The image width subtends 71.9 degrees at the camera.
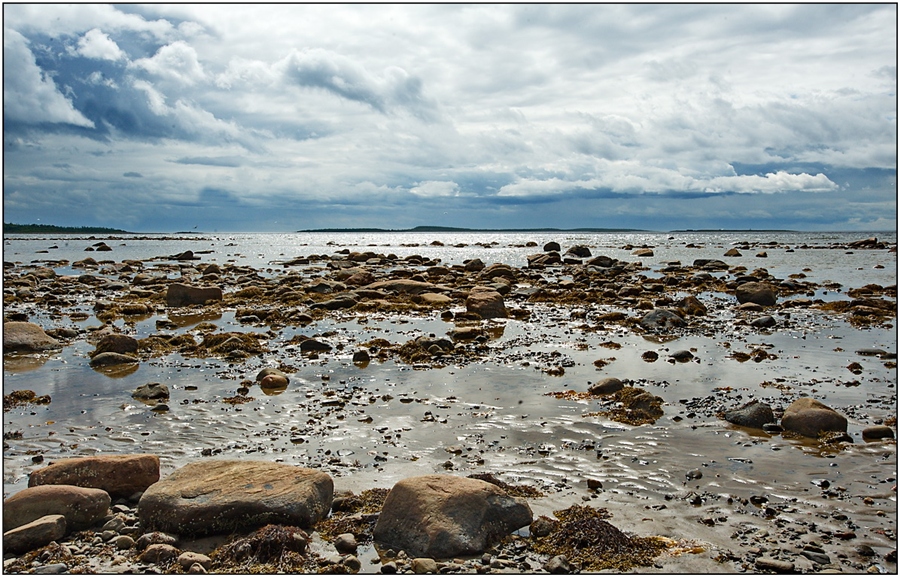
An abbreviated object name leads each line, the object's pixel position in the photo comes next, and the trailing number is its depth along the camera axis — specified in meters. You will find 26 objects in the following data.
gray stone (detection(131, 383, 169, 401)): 11.64
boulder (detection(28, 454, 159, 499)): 7.31
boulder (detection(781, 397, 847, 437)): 9.44
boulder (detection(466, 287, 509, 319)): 21.81
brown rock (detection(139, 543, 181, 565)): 6.03
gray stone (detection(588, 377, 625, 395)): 11.74
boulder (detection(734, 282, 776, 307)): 23.92
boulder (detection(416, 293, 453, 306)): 24.78
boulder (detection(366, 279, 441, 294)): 27.95
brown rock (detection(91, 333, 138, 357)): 15.39
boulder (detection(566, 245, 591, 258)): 64.46
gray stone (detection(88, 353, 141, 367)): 14.45
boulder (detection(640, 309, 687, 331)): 18.98
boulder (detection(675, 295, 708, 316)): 21.78
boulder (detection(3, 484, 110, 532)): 6.59
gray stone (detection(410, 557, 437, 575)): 5.85
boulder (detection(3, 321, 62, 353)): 15.95
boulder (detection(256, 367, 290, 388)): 12.49
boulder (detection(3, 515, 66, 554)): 6.18
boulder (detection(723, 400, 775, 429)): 9.89
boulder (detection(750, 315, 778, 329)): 19.05
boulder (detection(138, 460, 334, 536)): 6.53
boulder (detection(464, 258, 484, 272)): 43.53
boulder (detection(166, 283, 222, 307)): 25.14
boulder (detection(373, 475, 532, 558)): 6.18
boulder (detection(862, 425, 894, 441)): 9.38
